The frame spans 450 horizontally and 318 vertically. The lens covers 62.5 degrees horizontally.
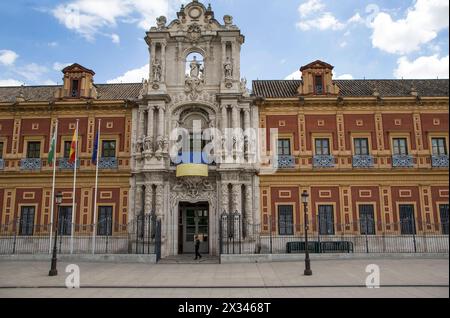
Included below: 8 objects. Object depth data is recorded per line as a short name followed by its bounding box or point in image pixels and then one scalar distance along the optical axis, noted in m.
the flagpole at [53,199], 22.20
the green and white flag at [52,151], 22.15
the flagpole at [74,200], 21.94
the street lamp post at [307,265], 14.76
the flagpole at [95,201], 21.77
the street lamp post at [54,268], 15.31
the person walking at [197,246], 20.17
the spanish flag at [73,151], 21.92
